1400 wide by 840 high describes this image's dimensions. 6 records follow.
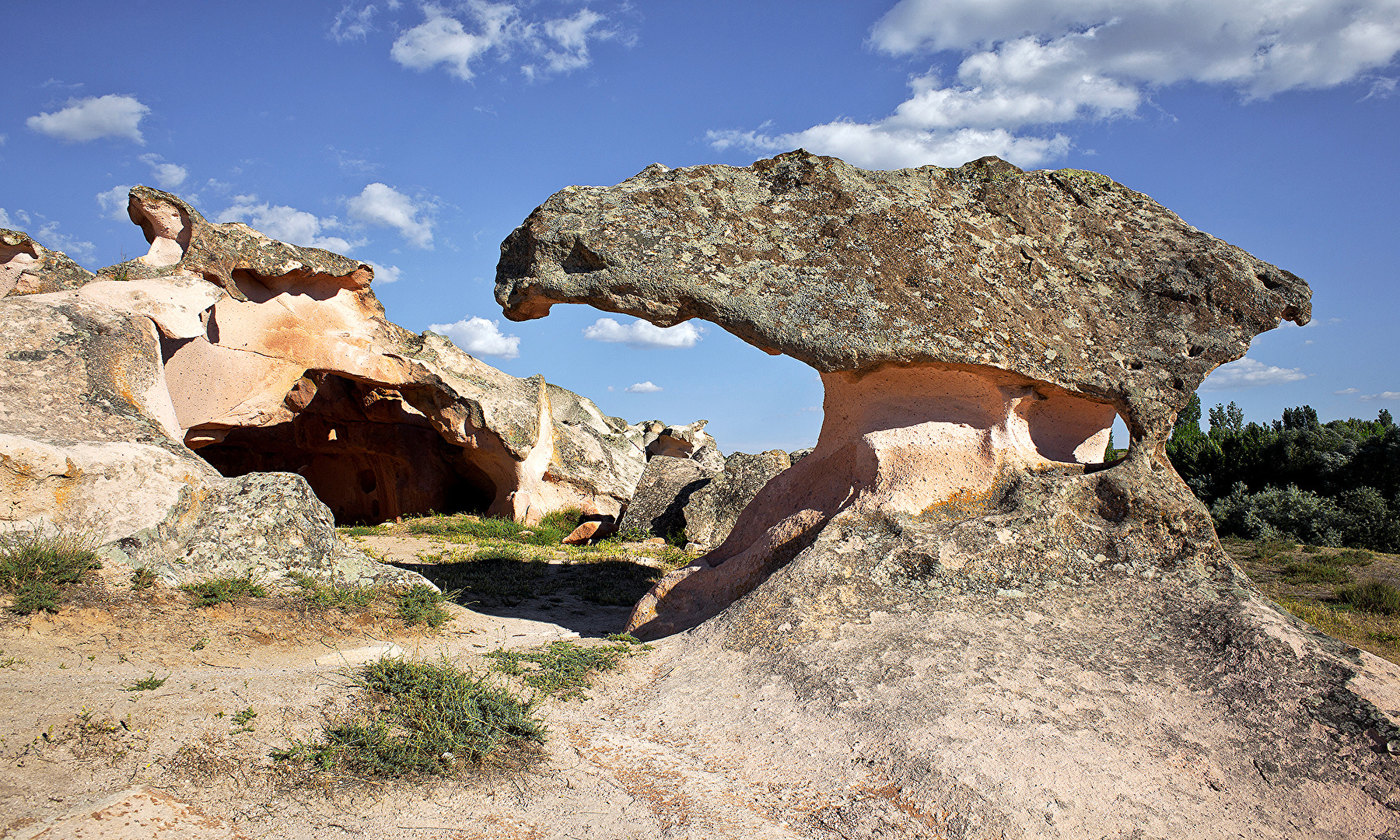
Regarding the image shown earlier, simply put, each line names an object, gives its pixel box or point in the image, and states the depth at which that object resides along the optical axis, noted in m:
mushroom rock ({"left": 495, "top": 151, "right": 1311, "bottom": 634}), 4.56
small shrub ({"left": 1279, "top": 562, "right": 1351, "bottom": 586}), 8.28
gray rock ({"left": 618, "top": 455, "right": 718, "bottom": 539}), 11.15
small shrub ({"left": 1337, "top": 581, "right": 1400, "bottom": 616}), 7.04
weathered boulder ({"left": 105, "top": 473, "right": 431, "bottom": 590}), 4.59
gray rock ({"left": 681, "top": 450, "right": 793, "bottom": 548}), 10.59
